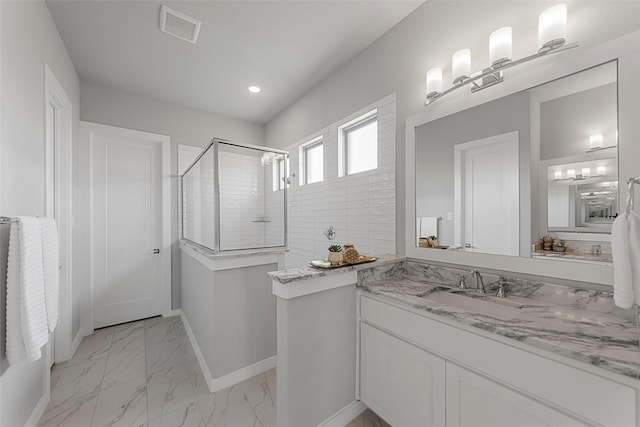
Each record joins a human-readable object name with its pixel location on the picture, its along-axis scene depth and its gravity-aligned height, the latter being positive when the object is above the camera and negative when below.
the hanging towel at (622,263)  0.86 -0.18
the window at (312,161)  3.10 +0.66
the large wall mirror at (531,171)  1.19 +0.22
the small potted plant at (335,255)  1.66 -0.27
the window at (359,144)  2.42 +0.70
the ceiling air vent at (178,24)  1.90 +1.49
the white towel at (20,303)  1.21 -0.42
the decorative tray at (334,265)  1.59 -0.32
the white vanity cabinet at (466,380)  0.83 -0.69
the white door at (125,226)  3.01 -0.14
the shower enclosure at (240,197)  2.10 +0.16
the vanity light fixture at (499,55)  1.22 +0.85
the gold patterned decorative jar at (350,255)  1.69 -0.28
